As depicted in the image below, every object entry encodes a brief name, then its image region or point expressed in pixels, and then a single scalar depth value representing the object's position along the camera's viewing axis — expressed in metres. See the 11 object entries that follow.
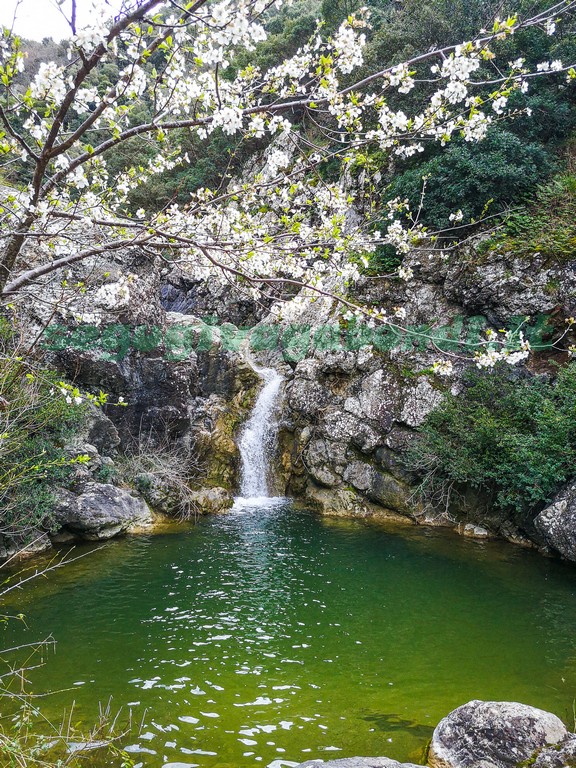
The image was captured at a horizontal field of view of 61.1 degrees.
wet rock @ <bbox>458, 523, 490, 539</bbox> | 12.52
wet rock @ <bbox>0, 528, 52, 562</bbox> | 10.20
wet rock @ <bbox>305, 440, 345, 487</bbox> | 15.23
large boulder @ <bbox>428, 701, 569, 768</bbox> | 4.53
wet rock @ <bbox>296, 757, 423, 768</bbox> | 4.25
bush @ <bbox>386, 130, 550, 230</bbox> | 14.35
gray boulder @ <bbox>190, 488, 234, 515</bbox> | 14.34
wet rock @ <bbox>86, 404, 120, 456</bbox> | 13.30
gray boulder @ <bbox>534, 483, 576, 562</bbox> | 9.95
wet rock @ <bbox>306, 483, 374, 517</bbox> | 14.59
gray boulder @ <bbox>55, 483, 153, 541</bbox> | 11.35
